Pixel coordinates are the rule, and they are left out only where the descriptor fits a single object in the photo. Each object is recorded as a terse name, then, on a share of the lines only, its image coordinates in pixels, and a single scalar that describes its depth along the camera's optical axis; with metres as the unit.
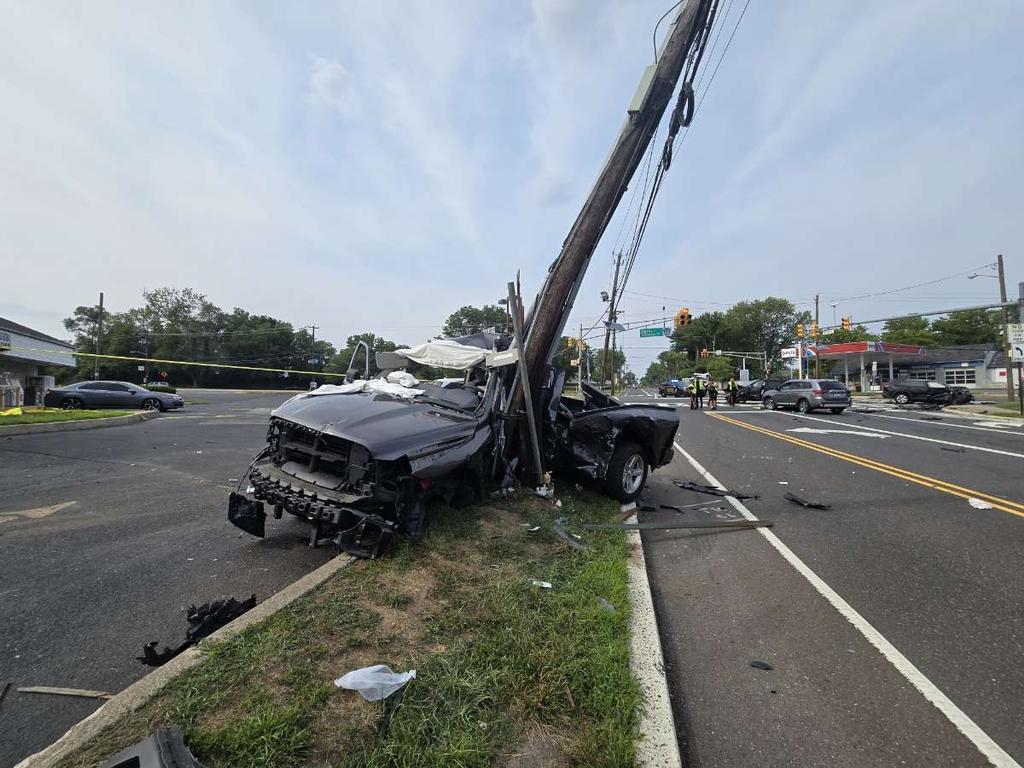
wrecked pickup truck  3.86
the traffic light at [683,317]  29.42
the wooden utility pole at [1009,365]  28.98
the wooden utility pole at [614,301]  22.75
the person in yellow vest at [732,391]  30.12
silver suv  23.31
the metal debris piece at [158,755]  1.83
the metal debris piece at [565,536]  4.63
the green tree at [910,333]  73.81
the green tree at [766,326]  85.50
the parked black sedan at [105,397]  22.16
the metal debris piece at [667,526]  5.28
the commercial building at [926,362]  51.91
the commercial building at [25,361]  19.45
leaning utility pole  6.35
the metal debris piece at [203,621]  2.74
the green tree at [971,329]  73.50
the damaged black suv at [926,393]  26.80
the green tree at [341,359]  80.42
